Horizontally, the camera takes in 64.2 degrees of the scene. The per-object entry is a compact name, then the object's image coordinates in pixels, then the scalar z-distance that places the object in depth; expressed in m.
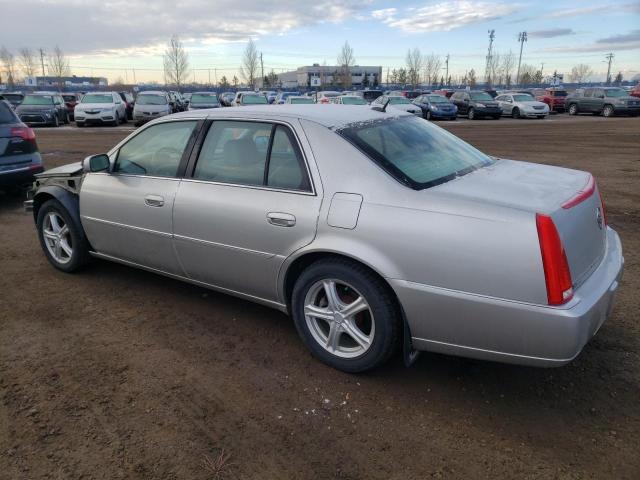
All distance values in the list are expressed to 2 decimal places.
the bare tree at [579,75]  120.69
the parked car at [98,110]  22.72
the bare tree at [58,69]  82.56
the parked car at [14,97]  27.53
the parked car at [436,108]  27.47
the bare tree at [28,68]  87.25
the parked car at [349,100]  22.45
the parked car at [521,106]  28.28
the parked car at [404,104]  24.98
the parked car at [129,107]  26.75
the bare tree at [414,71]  88.09
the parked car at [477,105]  28.55
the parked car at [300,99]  20.72
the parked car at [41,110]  23.08
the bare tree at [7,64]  83.09
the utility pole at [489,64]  83.78
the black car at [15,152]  7.34
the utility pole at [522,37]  79.31
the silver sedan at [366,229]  2.53
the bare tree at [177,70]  70.87
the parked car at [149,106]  22.34
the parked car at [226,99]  29.69
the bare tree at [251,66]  78.31
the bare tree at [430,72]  93.94
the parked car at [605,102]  28.39
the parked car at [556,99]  33.53
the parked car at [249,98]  23.27
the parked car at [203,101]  24.45
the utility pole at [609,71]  102.00
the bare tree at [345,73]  82.60
